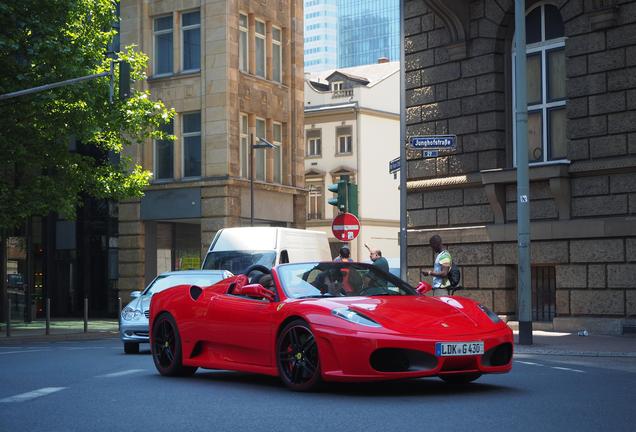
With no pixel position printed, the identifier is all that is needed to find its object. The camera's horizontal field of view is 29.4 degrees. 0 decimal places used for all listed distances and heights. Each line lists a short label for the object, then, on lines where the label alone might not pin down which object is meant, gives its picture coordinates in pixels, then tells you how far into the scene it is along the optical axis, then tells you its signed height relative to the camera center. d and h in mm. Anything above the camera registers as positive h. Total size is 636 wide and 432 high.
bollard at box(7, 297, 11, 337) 27906 -1428
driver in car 10859 -186
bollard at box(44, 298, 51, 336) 29094 -1539
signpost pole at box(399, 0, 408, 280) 23455 +1294
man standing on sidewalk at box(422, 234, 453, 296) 18531 -127
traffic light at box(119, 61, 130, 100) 26781 +4030
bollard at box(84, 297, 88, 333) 30531 -1446
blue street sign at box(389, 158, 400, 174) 24531 +1951
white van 25000 +290
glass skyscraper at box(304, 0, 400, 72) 192875 +37344
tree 29172 +3902
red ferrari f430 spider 9742 -578
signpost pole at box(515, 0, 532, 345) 18453 +1165
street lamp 39000 +3409
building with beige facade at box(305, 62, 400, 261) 68812 +6231
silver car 18688 -656
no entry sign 24750 +726
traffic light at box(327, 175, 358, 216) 24688 +1311
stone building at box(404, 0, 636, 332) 21188 +2065
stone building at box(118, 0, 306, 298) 40562 +4534
